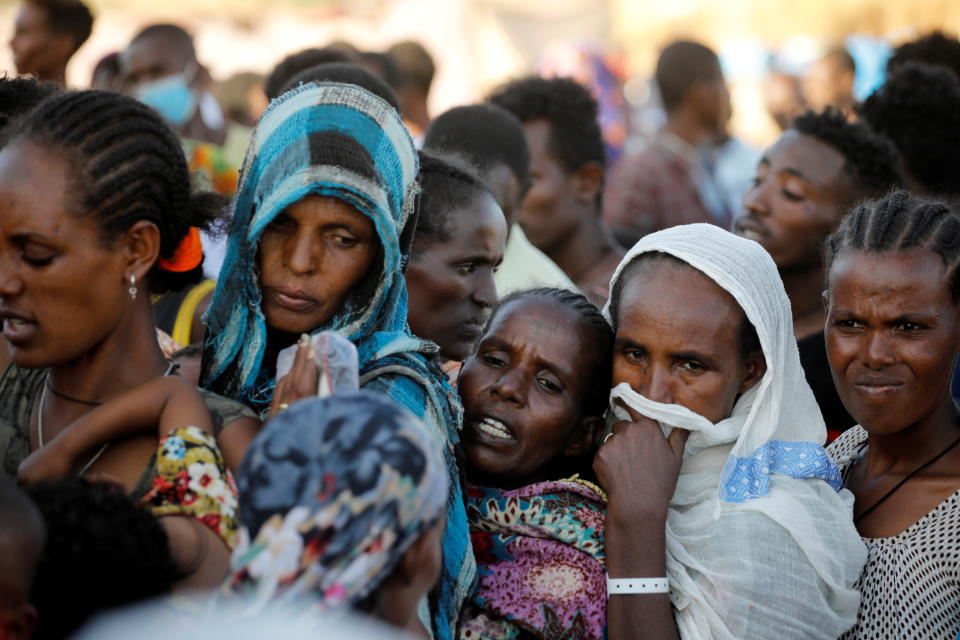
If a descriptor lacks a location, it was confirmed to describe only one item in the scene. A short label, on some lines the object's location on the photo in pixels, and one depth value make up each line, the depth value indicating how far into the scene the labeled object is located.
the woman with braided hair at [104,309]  2.43
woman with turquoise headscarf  2.80
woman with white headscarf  3.01
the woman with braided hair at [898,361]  3.30
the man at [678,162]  7.84
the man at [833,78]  9.73
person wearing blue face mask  7.58
